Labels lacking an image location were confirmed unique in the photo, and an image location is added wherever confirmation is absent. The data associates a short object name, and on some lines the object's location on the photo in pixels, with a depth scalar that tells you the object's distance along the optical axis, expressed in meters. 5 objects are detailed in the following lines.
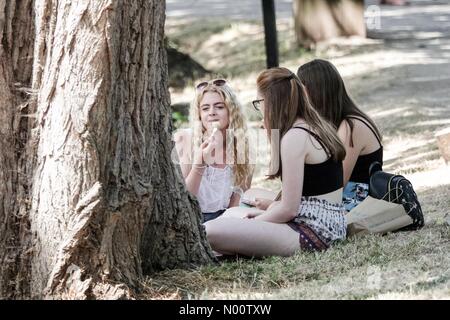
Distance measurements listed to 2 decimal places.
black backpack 12.05
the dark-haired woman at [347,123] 12.44
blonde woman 12.47
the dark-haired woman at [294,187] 11.03
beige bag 11.84
